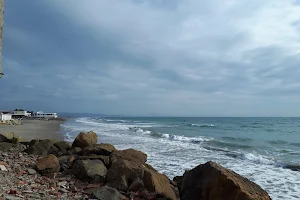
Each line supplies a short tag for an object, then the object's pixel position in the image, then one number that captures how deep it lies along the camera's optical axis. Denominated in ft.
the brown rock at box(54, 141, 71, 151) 32.72
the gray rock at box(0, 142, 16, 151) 32.30
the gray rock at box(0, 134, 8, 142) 36.33
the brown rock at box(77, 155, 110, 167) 24.82
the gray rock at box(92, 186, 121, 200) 17.11
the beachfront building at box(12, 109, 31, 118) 236.67
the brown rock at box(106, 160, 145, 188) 20.93
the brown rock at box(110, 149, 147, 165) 25.23
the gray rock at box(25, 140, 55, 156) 30.73
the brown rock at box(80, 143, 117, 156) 28.14
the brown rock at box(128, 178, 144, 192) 19.51
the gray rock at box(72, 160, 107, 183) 21.49
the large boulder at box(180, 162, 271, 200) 13.56
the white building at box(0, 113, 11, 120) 137.41
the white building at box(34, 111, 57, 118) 273.75
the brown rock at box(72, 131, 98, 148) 33.30
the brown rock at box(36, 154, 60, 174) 22.34
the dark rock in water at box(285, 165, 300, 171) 38.14
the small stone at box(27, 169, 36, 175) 21.77
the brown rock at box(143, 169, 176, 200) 18.84
